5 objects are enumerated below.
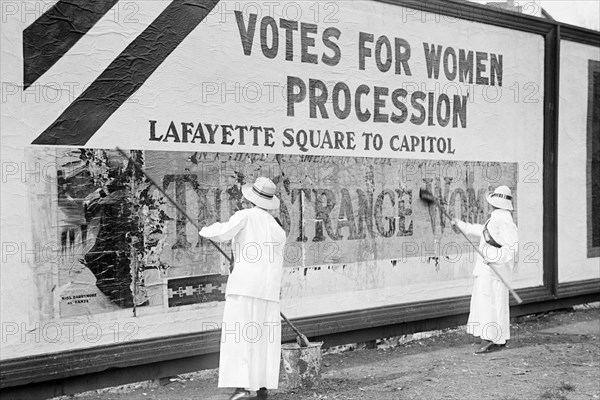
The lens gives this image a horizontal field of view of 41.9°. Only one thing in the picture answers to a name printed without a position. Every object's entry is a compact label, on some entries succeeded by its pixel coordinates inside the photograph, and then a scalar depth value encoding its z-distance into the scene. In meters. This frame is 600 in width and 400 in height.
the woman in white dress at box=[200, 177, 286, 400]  6.64
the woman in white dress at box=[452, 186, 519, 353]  9.14
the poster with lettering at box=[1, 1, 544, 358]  6.58
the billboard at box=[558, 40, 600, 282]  11.67
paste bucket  7.29
